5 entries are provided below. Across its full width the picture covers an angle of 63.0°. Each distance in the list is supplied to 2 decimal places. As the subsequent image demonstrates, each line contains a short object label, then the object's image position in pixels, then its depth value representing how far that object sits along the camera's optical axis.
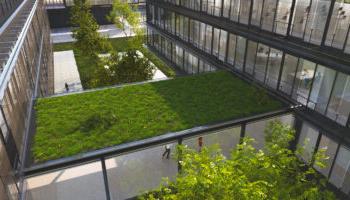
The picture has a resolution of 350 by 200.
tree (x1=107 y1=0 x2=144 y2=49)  32.88
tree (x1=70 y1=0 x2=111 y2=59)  30.00
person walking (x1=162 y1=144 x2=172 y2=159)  14.25
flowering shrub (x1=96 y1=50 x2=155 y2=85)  20.42
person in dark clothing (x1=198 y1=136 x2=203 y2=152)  13.97
